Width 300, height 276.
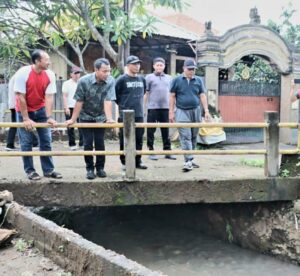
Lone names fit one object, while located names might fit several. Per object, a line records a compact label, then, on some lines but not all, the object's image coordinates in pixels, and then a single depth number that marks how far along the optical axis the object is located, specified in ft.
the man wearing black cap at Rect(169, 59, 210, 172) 21.58
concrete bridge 17.84
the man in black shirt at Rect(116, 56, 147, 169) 20.40
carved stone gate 41.63
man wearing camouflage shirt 18.51
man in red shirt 17.37
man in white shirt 28.04
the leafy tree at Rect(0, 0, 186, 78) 33.22
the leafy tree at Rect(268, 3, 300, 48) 68.03
